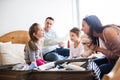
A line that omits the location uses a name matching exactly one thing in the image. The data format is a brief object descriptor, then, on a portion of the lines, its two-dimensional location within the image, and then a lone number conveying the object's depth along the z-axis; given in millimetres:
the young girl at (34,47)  2293
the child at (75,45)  2571
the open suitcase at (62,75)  1529
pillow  2711
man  2891
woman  1802
